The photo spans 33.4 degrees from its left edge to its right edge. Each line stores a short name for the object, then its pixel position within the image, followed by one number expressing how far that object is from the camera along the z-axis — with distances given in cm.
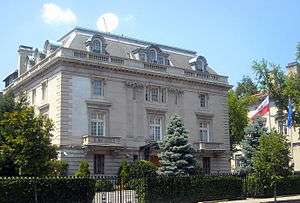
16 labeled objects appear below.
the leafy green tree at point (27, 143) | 2691
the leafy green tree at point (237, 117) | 6512
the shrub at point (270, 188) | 3359
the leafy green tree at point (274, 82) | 5472
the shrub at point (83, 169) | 4019
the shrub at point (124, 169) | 4160
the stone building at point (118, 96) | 4419
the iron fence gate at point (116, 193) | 2688
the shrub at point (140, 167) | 4099
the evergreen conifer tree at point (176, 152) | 4066
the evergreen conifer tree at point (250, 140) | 4362
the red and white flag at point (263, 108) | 4234
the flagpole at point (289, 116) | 4427
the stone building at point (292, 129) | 6538
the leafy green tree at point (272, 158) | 3073
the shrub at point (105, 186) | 2533
